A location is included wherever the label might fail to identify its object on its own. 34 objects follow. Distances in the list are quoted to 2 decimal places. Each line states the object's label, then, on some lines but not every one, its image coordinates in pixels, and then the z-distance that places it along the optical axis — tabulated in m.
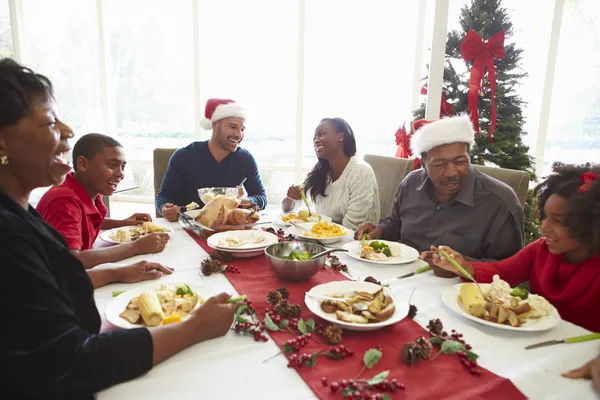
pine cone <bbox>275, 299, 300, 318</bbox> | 1.20
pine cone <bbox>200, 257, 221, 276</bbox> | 1.58
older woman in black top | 0.79
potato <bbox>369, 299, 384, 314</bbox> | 1.16
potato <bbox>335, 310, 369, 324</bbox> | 1.12
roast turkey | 2.14
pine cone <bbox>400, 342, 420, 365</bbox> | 0.98
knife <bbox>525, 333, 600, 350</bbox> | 1.09
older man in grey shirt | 1.94
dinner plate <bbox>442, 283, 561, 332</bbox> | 1.13
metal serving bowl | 1.45
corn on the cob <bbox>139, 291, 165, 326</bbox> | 1.12
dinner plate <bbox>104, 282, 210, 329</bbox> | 1.12
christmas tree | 3.54
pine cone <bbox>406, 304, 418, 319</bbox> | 1.23
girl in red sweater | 1.41
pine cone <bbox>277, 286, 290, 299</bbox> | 1.32
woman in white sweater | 2.77
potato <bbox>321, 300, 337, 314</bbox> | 1.21
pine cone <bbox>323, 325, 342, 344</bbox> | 1.06
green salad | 1.51
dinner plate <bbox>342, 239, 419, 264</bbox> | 1.74
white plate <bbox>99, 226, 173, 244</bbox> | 1.99
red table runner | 0.89
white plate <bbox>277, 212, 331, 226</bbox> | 2.32
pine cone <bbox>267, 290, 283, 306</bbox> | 1.28
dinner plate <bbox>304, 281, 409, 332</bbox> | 1.10
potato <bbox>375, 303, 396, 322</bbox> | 1.14
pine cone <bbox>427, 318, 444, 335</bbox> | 1.12
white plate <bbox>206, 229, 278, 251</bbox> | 1.81
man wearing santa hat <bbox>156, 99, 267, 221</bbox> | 3.08
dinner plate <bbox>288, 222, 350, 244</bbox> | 2.04
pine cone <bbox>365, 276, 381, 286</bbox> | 1.42
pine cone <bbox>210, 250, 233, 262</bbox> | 1.70
